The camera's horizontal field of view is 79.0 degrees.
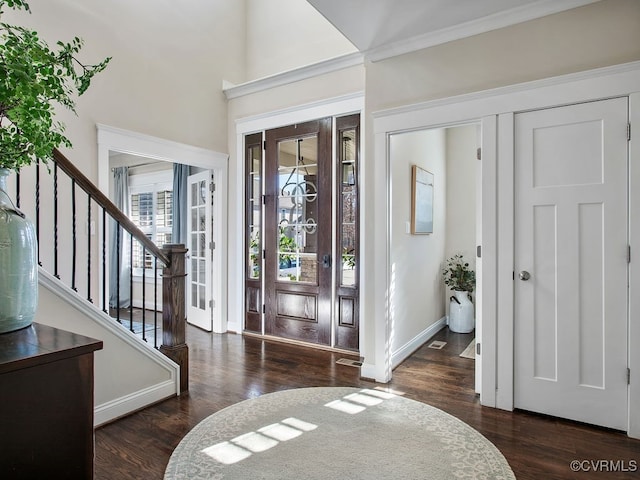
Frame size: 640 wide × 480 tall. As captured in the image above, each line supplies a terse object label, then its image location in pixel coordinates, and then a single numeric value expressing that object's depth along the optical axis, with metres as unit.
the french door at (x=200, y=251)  4.74
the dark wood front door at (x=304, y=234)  3.93
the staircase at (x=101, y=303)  2.22
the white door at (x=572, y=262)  2.32
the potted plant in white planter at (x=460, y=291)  4.66
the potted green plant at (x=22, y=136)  0.94
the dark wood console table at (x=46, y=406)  0.89
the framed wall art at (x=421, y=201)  3.88
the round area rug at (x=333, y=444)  1.92
